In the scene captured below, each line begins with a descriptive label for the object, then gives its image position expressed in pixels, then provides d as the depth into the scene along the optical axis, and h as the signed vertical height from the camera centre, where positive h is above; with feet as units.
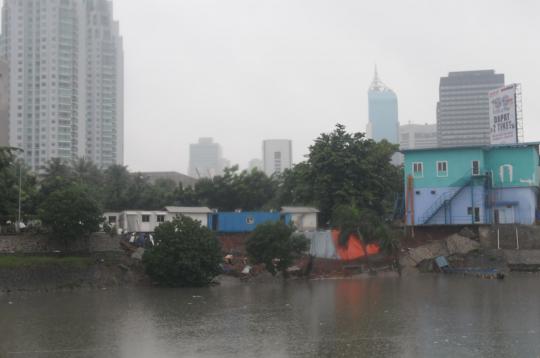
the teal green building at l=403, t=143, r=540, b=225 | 175.32 +9.72
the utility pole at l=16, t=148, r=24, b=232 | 146.18 +2.17
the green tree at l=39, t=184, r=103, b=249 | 138.10 +2.61
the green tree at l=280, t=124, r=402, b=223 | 179.32 +13.33
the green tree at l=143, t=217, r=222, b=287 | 134.41 -6.88
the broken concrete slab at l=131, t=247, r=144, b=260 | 148.25 -6.99
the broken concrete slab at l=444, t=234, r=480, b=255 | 164.54 -6.74
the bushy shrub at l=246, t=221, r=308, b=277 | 146.72 -5.50
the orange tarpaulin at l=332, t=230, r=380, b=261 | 162.71 -7.22
